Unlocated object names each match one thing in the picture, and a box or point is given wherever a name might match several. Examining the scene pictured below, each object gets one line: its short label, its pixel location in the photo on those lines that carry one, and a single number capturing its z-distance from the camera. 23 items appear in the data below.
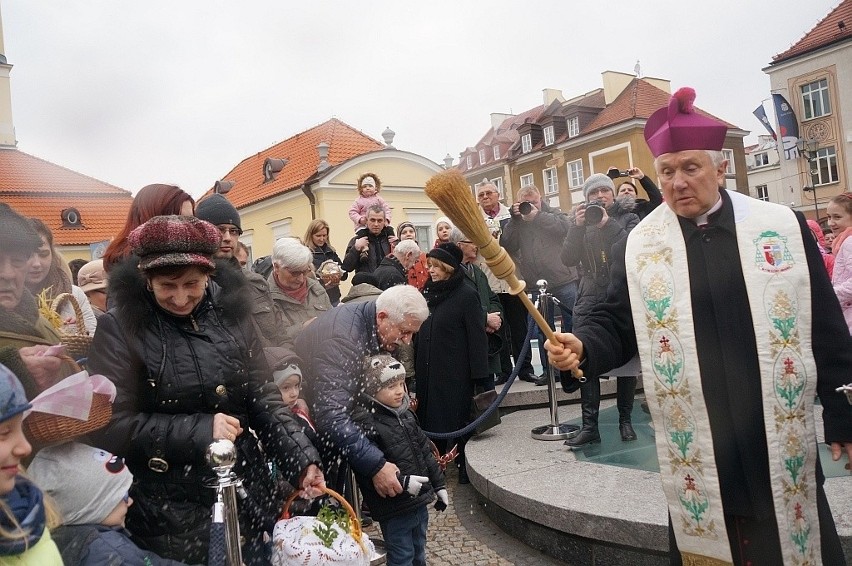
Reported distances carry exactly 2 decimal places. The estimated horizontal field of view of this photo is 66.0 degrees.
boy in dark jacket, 3.57
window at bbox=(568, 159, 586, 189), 35.12
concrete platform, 3.62
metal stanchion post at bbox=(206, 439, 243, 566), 2.10
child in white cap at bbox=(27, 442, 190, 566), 2.12
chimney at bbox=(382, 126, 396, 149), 19.66
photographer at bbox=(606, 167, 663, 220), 5.41
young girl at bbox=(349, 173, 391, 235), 8.07
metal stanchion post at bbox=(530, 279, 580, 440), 5.80
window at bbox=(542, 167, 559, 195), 36.97
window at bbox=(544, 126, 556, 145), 37.97
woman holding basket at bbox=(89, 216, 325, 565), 2.35
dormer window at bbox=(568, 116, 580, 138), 35.59
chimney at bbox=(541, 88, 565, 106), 41.69
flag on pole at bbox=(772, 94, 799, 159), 27.12
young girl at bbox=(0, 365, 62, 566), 1.76
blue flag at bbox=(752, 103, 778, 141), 28.14
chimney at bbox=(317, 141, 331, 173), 21.25
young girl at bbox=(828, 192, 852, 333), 5.79
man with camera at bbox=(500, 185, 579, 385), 7.09
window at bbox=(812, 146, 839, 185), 30.03
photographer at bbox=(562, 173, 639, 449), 5.57
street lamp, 21.19
